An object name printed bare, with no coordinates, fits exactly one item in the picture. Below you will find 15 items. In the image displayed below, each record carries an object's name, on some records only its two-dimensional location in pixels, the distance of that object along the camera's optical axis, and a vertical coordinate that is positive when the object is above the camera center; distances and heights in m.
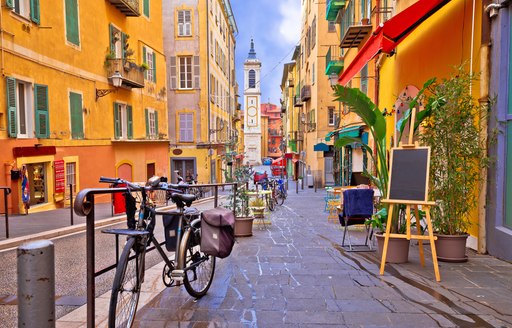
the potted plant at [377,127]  5.61 +0.27
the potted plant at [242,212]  7.90 -1.24
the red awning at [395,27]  7.32 +2.16
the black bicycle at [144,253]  3.18 -0.92
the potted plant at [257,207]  9.33 -1.31
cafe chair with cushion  6.90 -0.95
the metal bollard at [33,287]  2.34 -0.76
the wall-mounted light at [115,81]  17.58 +2.84
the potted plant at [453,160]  5.48 -0.18
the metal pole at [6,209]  8.07 -1.12
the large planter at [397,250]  5.55 -1.35
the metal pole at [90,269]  2.97 -0.85
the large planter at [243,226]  7.88 -1.47
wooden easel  5.02 -0.54
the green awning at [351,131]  16.94 +0.64
